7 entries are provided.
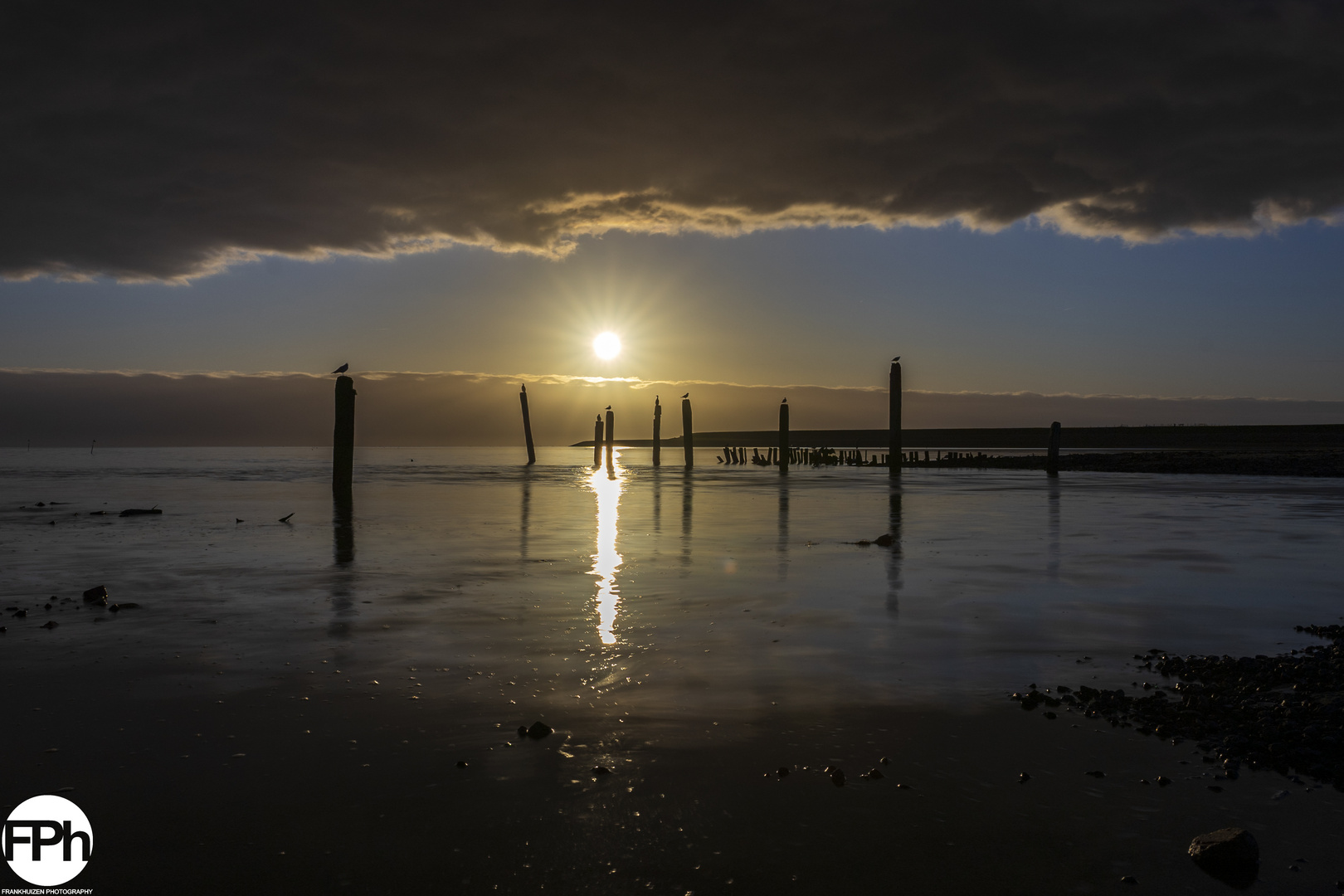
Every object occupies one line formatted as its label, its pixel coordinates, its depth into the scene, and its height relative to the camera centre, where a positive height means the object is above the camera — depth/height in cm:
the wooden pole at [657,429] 6131 -34
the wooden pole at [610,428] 6203 -29
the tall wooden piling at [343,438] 2911 -52
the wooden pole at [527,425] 6688 -6
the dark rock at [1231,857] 394 -206
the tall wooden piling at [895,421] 3838 +18
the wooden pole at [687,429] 5491 -31
